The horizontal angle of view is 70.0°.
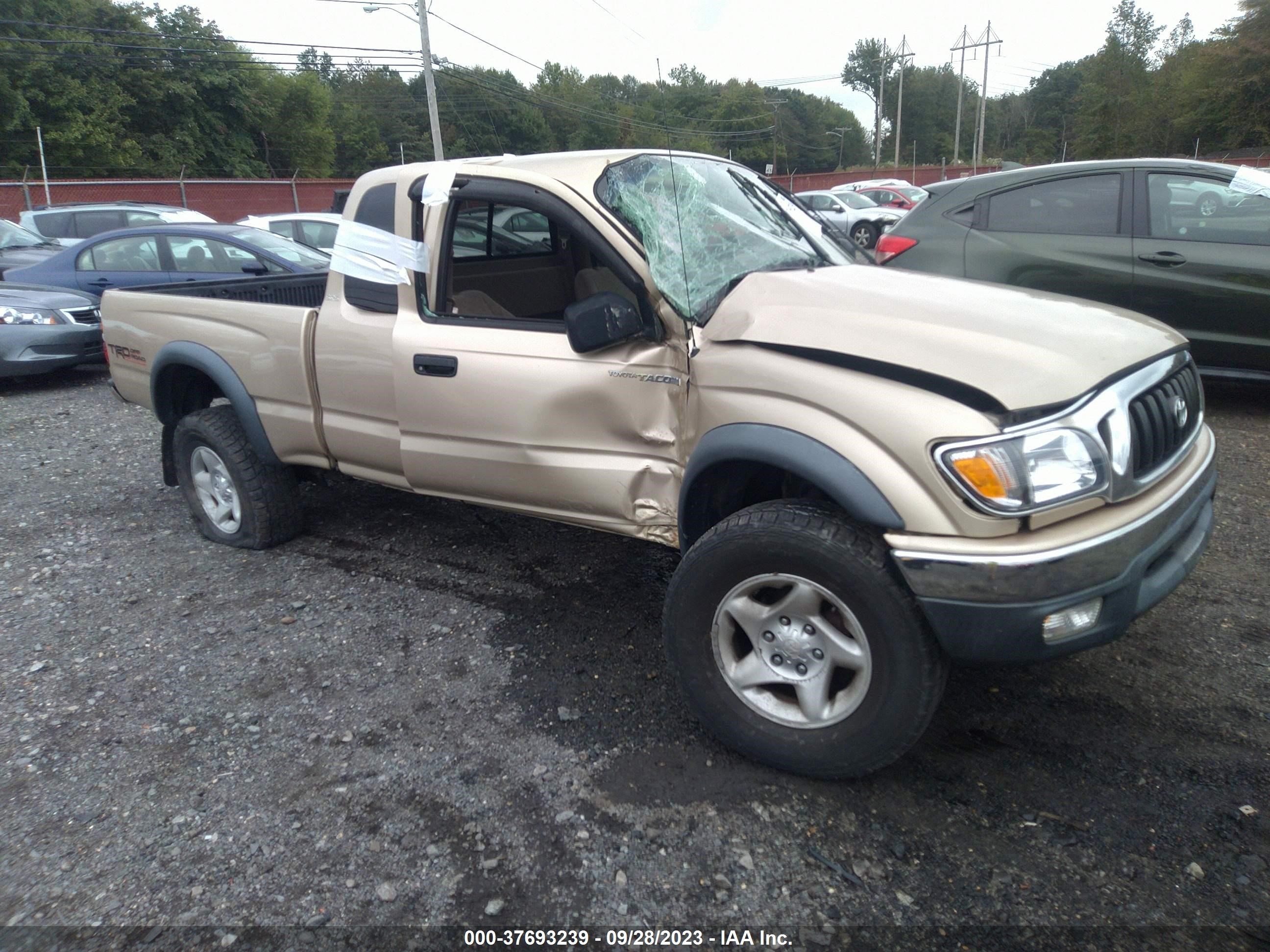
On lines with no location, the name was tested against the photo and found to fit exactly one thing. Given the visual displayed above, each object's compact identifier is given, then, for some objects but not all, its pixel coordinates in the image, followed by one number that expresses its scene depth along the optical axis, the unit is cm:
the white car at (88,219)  1502
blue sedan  905
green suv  554
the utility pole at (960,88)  5044
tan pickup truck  229
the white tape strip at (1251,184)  554
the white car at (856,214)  2078
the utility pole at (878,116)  6122
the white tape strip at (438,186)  350
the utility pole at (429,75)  2433
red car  2447
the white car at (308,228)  1318
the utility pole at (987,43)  5844
